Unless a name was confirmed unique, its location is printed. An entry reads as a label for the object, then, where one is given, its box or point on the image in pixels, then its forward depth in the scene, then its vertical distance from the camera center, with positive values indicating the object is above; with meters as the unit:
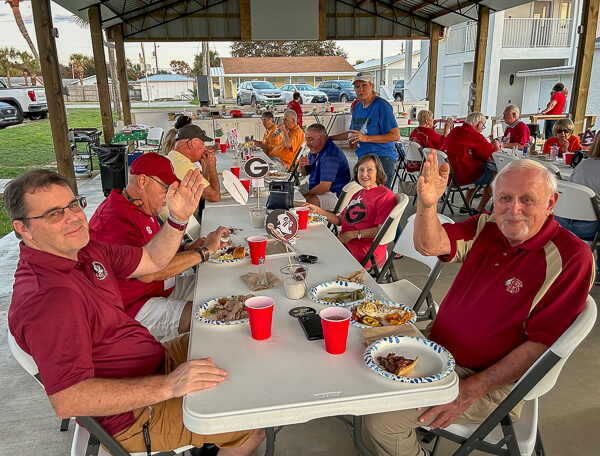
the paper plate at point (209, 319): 1.59 -0.72
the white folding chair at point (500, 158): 4.67 -0.51
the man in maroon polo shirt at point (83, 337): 1.18 -0.61
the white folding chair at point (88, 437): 1.28 -0.99
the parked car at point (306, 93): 18.71 +0.91
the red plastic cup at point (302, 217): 2.71 -0.62
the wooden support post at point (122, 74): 11.06 +1.02
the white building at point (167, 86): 35.85 +2.39
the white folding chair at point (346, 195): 3.36 -0.62
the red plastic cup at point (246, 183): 3.70 -0.56
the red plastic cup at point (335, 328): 1.36 -0.64
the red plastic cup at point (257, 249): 2.19 -0.65
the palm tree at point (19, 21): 22.93 +5.21
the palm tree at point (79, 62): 38.62 +4.72
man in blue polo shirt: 4.17 -0.52
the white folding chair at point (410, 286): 2.29 -0.97
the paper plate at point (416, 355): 1.26 -0.73
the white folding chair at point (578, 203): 3.11 -0.67
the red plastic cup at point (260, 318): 1.45 -0.66
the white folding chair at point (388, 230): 2.66 -0.71
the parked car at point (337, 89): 21.27 +1.13
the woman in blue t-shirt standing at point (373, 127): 4.46 -0.15
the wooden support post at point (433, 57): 12.26 +1.45
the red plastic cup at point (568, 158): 4.74 -0.52
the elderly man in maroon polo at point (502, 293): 1.49 -0.63
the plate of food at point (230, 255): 2.23 -0.70
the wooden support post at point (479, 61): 9.73 +1.04
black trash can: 6.95 -0.74
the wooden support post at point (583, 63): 6.62 +0.68
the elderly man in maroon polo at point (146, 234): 2.09 -0.55
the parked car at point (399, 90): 21.15 +1.06
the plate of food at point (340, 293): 1.74 -0.72
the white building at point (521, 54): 15.09 +1.90
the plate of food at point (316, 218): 2.95 -0.69
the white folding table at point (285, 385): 1.14 -0.74
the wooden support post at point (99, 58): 9.02 +1.17
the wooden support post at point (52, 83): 5.86 +0.46
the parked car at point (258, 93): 19.64 +0.90
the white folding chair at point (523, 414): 1.34 -1.00
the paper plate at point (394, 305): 1.54 -0.71
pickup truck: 16.81 +0.68
